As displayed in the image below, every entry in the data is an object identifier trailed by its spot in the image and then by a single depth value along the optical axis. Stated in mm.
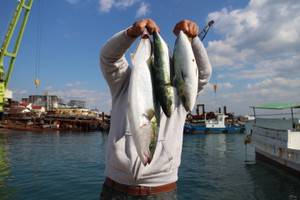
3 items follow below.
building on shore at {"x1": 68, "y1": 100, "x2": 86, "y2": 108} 103031
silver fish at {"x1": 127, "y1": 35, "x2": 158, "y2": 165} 2076
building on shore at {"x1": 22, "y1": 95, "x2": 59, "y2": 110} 85650
